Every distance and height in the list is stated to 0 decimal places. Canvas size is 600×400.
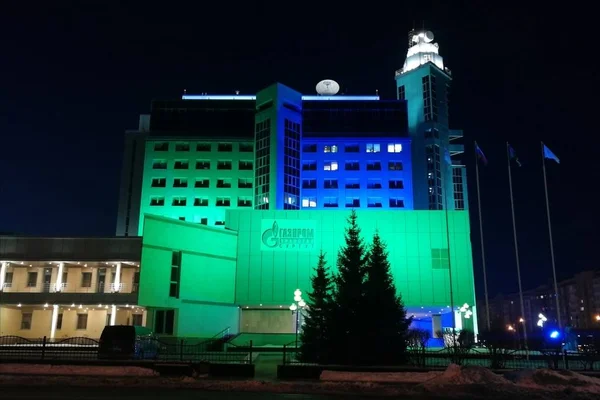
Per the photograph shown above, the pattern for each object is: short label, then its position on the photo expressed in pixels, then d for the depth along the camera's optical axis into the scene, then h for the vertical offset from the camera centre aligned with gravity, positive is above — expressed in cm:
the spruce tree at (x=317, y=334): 2545 -43
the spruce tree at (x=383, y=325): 2469 +2
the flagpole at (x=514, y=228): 3822 +692
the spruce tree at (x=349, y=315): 2462 +48
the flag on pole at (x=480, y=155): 3941 +1232
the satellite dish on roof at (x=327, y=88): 9762 +4239
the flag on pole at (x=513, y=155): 3600 +1128
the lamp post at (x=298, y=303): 3828 +162
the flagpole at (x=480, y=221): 4292 +869
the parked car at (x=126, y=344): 2723 -106
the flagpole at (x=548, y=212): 3311 +707
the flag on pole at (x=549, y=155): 3356 +1054
